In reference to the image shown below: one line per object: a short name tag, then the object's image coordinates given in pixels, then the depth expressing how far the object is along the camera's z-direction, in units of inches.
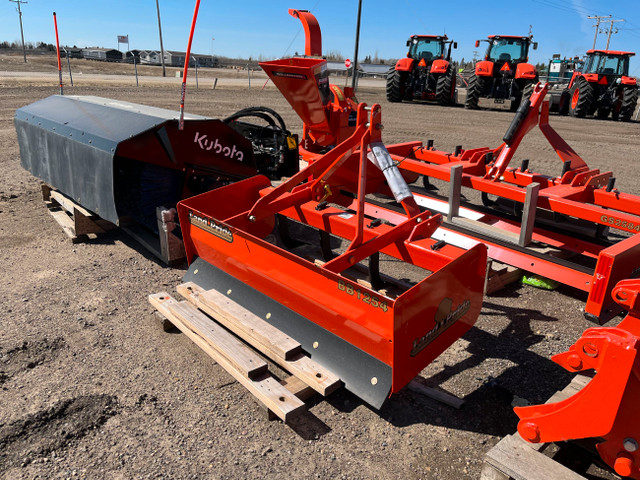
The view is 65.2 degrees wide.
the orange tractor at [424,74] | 730.2
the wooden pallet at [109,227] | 180.5
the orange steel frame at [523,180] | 122.5
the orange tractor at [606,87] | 665.6
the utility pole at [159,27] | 1336.1
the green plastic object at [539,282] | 177.9
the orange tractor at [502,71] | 681.6
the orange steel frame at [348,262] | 107.8
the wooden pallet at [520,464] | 86.0
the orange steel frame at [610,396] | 74.0
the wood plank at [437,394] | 117.0
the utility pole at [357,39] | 591.9
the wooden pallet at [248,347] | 112.3
